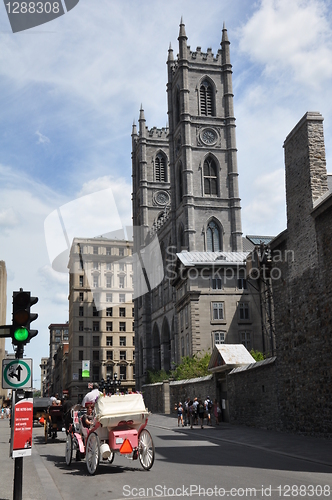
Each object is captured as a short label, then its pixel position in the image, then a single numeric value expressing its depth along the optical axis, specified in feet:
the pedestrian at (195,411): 95.35
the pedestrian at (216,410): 99.19
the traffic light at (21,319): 28.60
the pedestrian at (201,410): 93.45
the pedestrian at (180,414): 99.38
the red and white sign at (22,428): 27.50
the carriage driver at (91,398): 41.88
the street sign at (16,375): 28.58
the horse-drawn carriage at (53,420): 69.28
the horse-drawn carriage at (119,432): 36.32
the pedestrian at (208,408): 99.92
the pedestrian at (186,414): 99.20
